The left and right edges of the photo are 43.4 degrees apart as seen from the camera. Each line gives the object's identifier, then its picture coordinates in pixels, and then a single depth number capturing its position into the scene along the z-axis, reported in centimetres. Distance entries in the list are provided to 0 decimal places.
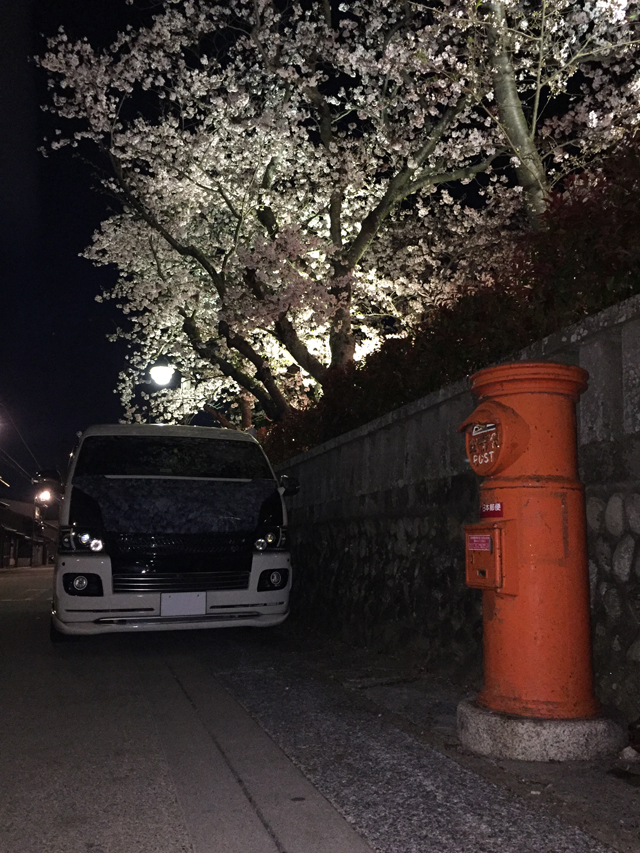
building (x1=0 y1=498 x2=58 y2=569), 4581
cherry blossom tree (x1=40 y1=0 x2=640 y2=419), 1417
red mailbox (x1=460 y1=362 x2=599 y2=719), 381
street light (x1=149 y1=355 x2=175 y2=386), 1722
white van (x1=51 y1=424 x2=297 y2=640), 658
